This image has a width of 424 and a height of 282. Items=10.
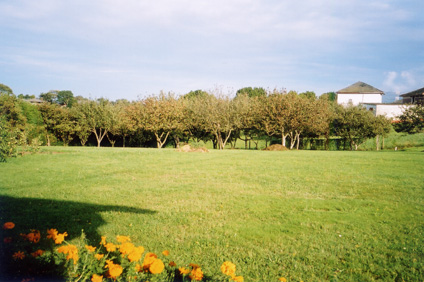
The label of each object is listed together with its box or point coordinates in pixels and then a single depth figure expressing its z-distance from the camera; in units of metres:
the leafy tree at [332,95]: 81.12
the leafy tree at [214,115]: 29.97
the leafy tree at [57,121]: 29.80
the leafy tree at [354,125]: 30.72
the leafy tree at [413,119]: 29.59
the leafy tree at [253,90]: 66.38
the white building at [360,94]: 70.06
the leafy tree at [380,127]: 30.08
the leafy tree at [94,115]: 31.33
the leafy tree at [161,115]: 28.42
